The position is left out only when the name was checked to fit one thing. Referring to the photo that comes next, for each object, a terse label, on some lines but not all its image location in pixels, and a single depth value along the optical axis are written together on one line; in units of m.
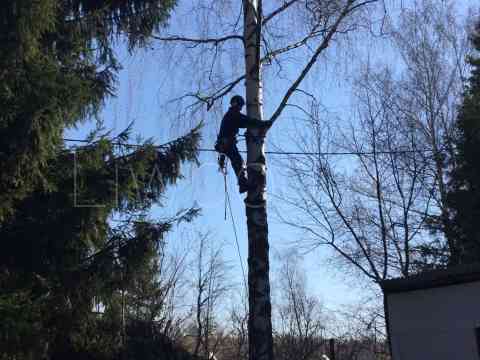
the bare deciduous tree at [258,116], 5.74
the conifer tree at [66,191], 7.39
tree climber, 6.66
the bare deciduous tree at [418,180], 18.25
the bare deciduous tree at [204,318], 31.23
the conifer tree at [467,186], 15.39
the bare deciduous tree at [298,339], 31.51
